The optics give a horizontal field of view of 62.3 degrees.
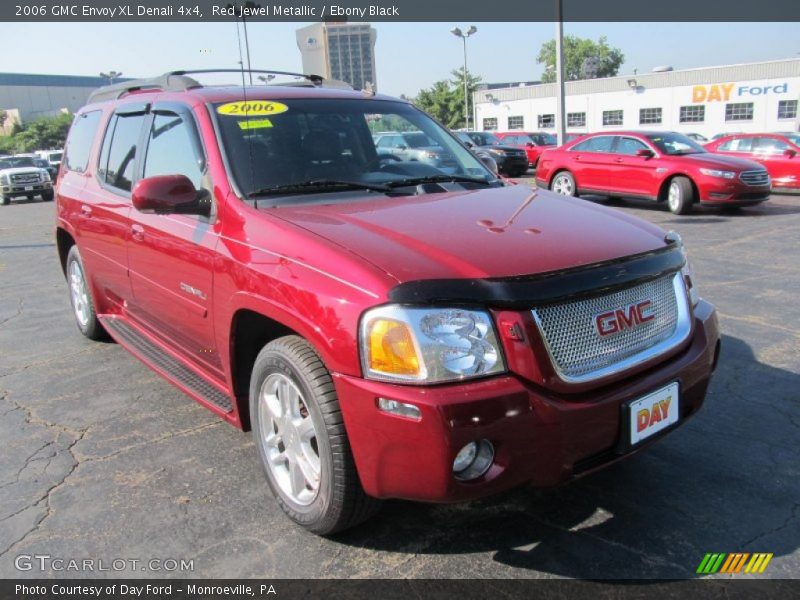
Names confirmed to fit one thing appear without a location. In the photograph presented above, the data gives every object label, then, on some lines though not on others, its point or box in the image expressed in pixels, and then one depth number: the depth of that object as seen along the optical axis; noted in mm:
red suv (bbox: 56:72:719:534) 2227
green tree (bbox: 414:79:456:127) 66312
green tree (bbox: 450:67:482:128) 66062
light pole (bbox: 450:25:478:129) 43856
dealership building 38281
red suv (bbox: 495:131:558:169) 23406
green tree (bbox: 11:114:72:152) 77562
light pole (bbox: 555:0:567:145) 17094
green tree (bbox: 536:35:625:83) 101125
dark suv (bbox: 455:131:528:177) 22234
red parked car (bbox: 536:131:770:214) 11961
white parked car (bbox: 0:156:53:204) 23203
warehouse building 104625
